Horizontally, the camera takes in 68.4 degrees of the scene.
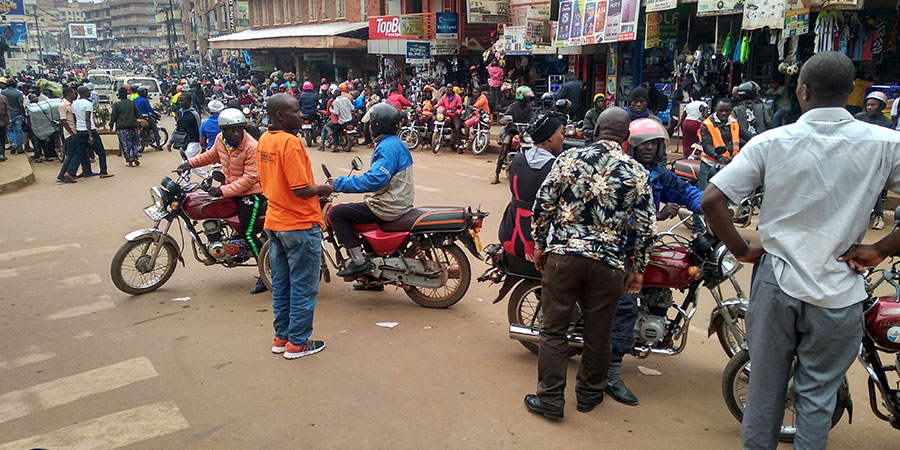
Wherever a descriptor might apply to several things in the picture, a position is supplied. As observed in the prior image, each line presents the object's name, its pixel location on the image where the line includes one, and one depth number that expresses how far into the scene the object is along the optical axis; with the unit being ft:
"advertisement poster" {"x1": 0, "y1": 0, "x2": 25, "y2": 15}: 127.41
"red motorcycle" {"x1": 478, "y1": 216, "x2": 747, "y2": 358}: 12.85
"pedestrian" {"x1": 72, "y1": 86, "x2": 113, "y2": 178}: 40.65
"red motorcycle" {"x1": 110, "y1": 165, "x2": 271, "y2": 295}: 19.99
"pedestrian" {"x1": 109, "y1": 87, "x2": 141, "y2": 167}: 48.14
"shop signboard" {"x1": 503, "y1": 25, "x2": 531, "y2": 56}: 58.70
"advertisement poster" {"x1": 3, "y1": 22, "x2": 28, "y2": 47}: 139.23
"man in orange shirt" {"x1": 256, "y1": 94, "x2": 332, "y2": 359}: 14.64
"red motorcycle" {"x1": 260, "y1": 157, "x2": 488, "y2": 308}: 17.98
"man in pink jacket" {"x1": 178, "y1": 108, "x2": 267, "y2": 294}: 19.71
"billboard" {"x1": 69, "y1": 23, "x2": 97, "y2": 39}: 363.35
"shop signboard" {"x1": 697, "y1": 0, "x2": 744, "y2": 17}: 37.11
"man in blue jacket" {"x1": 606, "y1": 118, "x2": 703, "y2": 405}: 13.03
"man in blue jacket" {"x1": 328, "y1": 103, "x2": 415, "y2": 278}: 16.51
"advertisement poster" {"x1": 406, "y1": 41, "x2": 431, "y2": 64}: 70.38
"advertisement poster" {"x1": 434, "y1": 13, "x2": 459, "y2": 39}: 69.56
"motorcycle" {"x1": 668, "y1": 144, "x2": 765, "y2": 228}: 21.78
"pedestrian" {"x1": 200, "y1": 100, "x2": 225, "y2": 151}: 33.71
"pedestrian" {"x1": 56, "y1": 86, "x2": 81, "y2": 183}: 40.16
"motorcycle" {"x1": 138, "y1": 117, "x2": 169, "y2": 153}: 56.08
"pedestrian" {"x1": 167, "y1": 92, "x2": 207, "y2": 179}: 40.83
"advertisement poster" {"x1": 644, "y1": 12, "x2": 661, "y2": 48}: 44.09
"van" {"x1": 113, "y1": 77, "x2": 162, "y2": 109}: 103.52
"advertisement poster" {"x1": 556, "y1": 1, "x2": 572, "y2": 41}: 50.78
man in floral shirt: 11.32
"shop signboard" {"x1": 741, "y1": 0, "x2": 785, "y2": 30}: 34.65
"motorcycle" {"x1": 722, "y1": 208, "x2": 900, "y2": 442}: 10.09
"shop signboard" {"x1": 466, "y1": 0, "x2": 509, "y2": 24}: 59.57
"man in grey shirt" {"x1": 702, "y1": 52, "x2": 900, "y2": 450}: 7.93
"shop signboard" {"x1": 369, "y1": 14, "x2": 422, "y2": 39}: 71.51
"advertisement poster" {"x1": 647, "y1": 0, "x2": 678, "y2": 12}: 40.37
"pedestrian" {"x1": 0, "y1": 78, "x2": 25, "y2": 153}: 50.90
